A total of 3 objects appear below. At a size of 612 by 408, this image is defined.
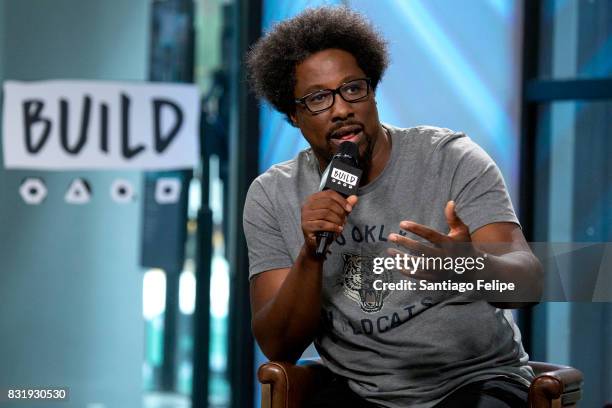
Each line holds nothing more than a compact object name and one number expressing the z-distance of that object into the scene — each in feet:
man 12.52
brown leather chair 13.28
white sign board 22.41
